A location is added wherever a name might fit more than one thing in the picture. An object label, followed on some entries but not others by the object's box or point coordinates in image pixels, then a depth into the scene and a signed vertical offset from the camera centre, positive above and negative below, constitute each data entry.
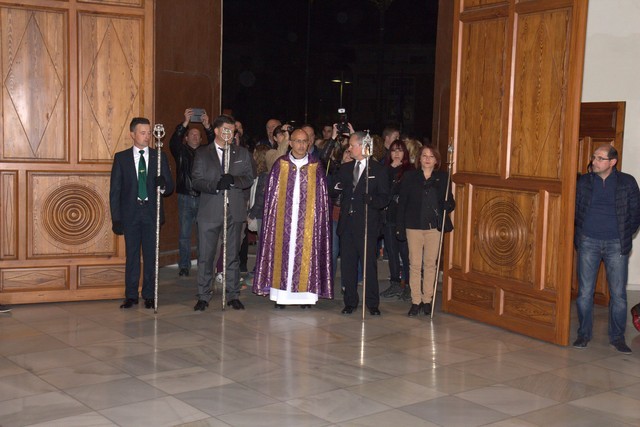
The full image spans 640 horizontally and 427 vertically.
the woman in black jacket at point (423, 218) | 8.07 -0.61
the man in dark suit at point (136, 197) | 8.07 -0.50
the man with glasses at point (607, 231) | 6.94 -0.59
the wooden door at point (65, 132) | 8.12 +0.12
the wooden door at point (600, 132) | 9.25 +0.32
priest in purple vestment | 8.30 -0.83
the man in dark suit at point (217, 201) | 8.05 -0.51
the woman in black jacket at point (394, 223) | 8.95 -0.75
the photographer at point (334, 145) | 9.09 +0.08
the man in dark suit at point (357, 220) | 8.15 -0.65
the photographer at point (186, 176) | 9.88 -0.34
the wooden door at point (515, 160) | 7.05 -0.02
